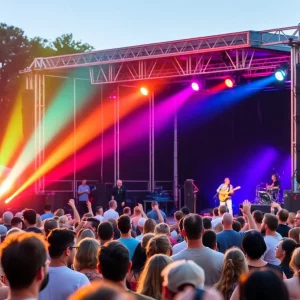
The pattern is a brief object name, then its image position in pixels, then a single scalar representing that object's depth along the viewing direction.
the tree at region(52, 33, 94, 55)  62.99
